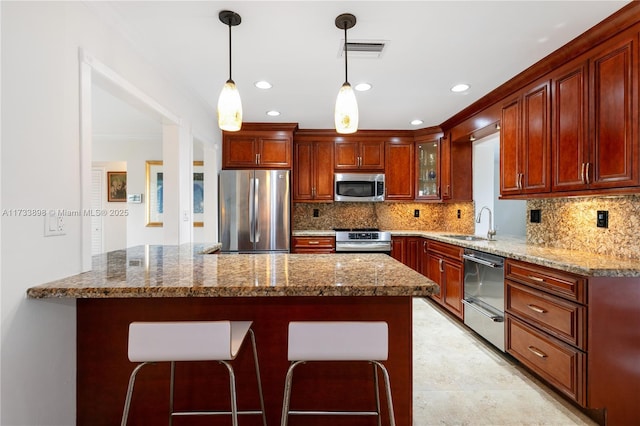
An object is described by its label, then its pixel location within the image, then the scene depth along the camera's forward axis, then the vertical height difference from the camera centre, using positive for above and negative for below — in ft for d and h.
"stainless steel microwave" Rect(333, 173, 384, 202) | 14.57 +1.13
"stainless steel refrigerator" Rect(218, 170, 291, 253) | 12.59 -0.02
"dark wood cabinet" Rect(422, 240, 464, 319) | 10.84 -2.13
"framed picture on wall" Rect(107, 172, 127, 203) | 16.72 +1.36
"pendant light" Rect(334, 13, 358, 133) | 5.53 +1.72
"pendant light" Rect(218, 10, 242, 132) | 5.37 +1.71
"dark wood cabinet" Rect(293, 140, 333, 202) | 14.75 +1.72
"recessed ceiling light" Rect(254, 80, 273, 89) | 9.12 +3.61
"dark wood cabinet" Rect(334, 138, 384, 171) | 14.87 +2.60
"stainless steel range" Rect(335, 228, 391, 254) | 13.58 -1.22
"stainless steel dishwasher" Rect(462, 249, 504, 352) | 8.58 -2.34
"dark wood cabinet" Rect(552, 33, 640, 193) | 5.97 +1.87
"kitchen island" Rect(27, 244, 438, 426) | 5.11 -2.35
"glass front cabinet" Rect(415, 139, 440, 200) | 14.32 +1.89
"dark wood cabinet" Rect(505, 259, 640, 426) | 5.85 -2.40
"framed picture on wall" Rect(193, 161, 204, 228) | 16.71 +0.90
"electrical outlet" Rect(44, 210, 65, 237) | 4.58 -0.16
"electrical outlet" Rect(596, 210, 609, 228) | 7.36 -0.16
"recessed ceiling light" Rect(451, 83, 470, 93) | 9.49 +3.67
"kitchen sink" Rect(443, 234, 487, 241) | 11.69 -0.93
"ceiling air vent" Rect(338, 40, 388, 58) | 7.01 +3.59
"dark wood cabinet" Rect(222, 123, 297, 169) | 13.73 +2.61
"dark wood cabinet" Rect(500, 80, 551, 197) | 8.05 +1.87
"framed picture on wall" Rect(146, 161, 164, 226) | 16.57 +0.82
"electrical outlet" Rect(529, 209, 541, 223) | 9.57 -0.11
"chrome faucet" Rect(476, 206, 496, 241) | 10.78 -0.71
